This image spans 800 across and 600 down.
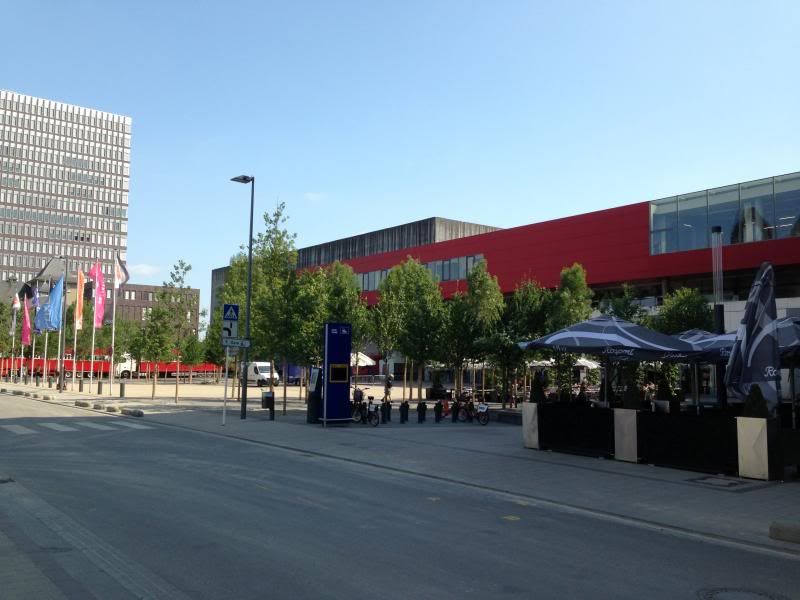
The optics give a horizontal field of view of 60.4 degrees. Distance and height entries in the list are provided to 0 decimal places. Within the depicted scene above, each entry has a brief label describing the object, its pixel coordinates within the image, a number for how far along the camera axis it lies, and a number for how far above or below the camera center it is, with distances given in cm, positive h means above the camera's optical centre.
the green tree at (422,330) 3534 +129
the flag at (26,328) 5356 +175
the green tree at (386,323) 4362 +201
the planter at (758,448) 1239 -162
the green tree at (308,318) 3034 +160
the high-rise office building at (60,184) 13625 +3427
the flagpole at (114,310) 4111 +68
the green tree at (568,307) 3025 +247
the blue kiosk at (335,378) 2266 -80
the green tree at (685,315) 3681 +234
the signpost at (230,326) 2252 +88
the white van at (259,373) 6347 -189
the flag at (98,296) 4111 +332
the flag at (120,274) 4018 +453
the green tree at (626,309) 3703 +262
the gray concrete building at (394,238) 8219 +1488
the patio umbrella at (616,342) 1530 +34
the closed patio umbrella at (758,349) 1268 +18
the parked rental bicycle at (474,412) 2500 -210
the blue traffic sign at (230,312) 2267 +133
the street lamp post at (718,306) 1999 +153
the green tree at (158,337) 3719 +80
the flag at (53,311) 4550 +263
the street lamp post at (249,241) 2498 +417
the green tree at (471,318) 3338 +186
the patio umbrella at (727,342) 1481 +39
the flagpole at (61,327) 4497 +157
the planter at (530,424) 1662 -165
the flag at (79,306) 4418 +300
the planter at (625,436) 1450 -167
